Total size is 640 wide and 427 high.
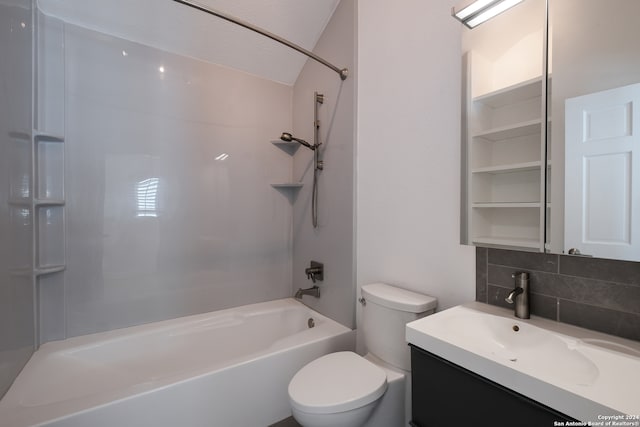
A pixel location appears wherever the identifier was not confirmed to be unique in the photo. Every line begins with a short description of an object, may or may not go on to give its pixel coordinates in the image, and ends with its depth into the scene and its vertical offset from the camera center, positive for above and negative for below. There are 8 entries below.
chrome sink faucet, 1.05 -0.33
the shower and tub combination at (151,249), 1.38 -0.29
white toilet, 1.11 -0.78
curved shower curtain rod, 1.45 +1.04
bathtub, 1.15 -0.88
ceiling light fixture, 1.11 +0.85
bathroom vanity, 0.62 -0.45
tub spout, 2.19 -0.66
